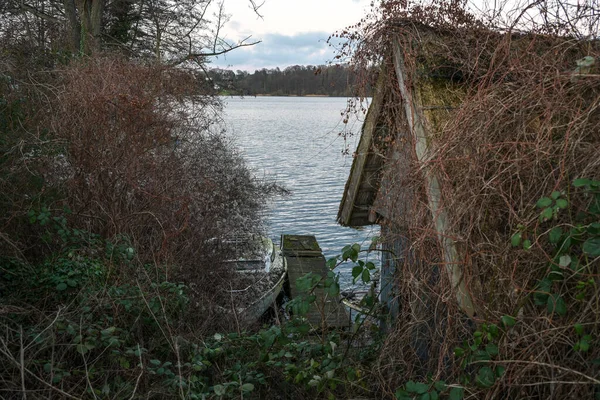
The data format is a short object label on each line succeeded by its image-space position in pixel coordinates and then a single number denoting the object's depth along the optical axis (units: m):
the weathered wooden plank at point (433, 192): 3.87
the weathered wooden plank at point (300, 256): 16.19
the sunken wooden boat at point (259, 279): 12.36
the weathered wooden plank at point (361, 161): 5.72
